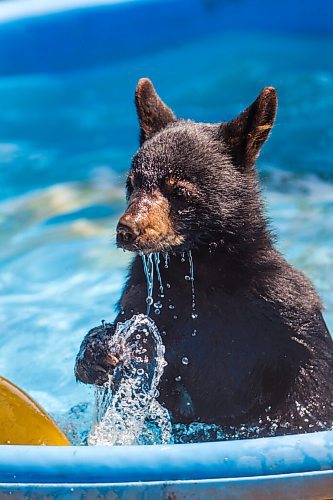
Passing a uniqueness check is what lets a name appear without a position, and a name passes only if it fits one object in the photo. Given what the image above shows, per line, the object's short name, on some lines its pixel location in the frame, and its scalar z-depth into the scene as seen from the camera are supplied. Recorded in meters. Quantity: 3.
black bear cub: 7.15
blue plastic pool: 5.46
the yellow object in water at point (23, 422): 6.41
